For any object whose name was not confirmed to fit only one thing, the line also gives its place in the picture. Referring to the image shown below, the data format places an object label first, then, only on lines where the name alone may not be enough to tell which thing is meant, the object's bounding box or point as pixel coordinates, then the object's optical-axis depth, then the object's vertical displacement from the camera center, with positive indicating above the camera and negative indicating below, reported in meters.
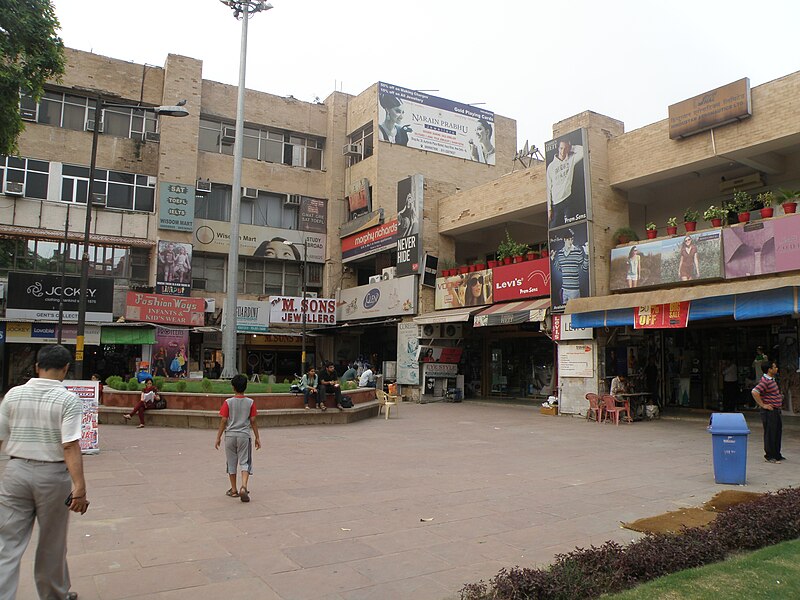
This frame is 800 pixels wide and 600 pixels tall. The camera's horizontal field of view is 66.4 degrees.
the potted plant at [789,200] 15.63 +4.38
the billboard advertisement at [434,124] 32.69 +13.24
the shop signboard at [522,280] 22.36 +3.19
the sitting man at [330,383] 17.38 -0.66
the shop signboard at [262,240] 31.66 +6.35
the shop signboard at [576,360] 19.77 +0.18
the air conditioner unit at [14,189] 26.72 +7.22
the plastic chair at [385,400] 19.44 -1.29
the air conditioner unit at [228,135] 32.56 +11.89
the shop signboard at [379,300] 27.67 +3.02
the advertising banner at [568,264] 19.95 +3.36
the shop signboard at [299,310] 31.64 +2.61
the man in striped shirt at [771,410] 10.40 -0.70
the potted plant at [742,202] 17.09 +4.66
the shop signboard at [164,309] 27.59 +2.23
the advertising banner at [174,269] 29.53 +4.29
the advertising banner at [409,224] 27.48 +6.28
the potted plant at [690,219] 17.80 +4.38
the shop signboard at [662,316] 16.09 +1.38
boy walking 7.77 -0.91
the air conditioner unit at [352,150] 33.88 +11.69
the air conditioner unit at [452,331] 27.42 +1.43
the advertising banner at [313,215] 34.41 +8.21
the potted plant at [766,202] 15.95 +4.50
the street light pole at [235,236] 21.45 +4.48
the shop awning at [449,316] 24.56 +1.94
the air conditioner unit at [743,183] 18.81 +5.79
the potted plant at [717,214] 17.09 +4.30
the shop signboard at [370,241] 29.72 +6.18
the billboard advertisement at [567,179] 20.02 +6.23
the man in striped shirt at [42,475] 3.90 -0.78
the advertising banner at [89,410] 11.10 -1.02
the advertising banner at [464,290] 25.03 +3.10
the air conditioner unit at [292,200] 34.12 +8.89
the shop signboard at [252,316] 30.87 +2.17
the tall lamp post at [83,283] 13.52 +1.61
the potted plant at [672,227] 18.09 +4.23
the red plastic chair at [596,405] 18.48 -1.21
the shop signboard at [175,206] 29.89 +7.41
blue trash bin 8.67 -1.12
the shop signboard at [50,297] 25.50 +2.47
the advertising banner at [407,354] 27.12 +0.36
